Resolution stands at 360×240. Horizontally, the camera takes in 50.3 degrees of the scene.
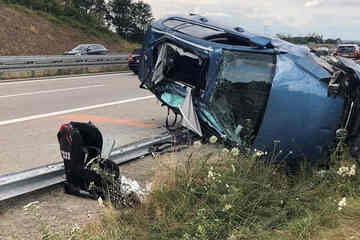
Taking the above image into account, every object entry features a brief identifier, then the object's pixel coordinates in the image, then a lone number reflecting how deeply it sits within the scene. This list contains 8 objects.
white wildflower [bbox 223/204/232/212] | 2.77
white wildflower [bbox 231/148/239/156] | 3.43
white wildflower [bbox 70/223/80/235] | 2.66
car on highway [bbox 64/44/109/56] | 29.16
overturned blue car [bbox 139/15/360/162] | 4.05
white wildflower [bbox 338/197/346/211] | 2.89
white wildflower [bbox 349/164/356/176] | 3.34
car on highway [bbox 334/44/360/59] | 28.06
